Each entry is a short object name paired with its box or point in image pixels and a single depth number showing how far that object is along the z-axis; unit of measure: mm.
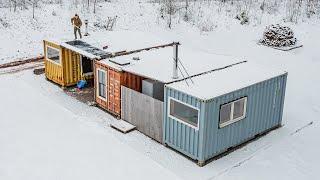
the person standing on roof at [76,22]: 20859
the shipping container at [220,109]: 13391
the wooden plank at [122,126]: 15854
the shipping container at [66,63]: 19250
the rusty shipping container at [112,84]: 16484
